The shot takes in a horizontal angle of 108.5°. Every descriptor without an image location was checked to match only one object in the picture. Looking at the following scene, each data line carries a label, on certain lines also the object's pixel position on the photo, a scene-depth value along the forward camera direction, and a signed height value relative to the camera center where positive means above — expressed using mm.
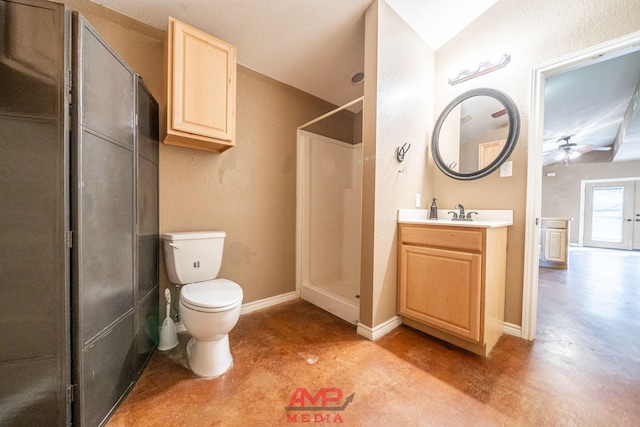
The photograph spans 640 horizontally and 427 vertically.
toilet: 1206 -502
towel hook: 1779 +467
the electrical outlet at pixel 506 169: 1737 +335
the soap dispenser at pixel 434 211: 2020 +2
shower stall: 2424 -98
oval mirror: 1739 +642
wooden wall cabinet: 1419 +776
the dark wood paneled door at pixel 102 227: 850 -95
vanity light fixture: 1753 +1153
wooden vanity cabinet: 1410 -475
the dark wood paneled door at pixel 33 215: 785 -41
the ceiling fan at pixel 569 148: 4043 +1228
